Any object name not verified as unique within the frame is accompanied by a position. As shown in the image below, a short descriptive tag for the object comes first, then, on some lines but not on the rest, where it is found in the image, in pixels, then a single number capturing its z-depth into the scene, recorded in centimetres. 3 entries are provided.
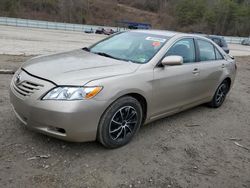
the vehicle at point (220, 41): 1105
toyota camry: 227
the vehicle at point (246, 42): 4084
